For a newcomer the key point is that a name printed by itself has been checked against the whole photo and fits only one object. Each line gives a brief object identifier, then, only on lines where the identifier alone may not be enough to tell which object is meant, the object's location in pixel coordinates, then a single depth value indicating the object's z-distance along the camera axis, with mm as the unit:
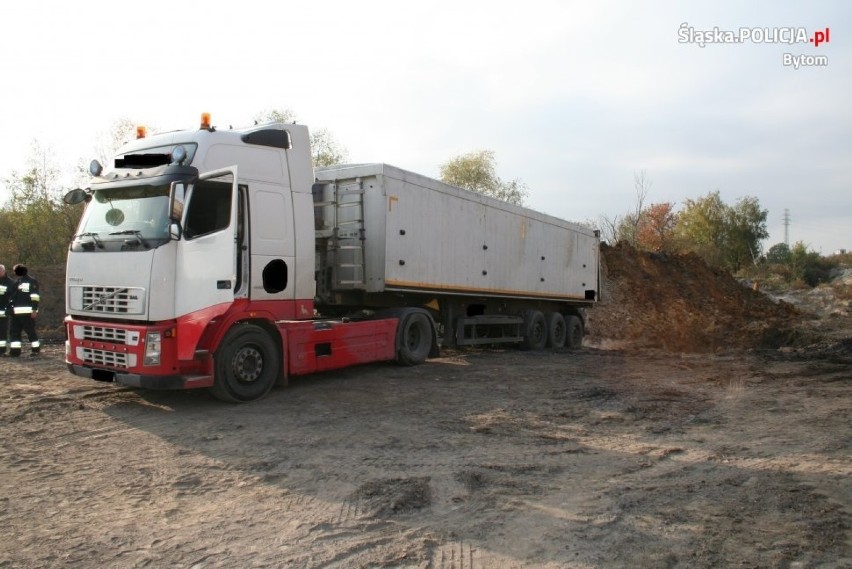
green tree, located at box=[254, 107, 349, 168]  37062
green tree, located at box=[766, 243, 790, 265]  48912
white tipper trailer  10016
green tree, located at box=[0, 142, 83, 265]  25016
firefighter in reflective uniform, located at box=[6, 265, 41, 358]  11648
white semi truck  7062
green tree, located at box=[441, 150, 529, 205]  45125
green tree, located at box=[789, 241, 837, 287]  43938
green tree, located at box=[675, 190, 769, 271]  47938
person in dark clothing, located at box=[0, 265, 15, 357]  11656
